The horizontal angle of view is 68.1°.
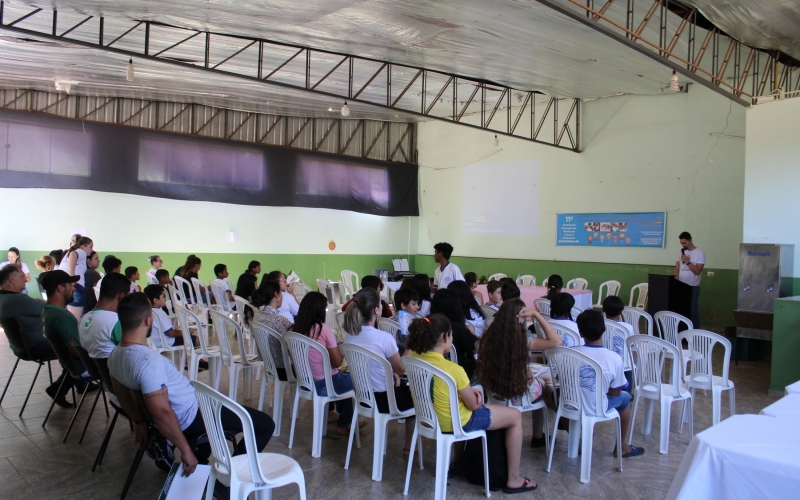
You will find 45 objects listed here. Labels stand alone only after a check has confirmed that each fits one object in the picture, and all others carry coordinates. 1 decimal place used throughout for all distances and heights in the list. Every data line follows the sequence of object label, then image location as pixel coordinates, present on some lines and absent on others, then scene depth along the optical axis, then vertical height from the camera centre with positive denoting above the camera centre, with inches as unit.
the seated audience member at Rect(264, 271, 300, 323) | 222.4 -26.3
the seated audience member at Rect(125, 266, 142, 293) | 286.0 -20.0
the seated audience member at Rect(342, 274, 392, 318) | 229.8 -17.1
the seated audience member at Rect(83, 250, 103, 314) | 302.7 -28.2
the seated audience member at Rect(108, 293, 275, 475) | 109.0 -31.1
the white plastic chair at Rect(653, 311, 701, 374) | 221.4 -27.7
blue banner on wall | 400.2 +14.1
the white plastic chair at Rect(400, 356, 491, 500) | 124.9 -37.8
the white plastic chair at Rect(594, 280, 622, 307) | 386.6 -26.3
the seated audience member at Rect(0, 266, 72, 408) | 189.6 -26.7
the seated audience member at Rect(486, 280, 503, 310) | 239.9 -19.6
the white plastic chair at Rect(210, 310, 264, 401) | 193.0 -40.6
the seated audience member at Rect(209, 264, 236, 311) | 307.1 -25.3
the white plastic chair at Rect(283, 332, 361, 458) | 155.7 -38.1
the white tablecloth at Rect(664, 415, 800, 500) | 72.5 -26.7
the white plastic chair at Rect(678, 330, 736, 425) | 174.6 -37.2
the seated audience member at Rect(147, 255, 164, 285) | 362.0 -18.1
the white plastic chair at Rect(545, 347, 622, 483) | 140.6 -35.9
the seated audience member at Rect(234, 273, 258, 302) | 258.1 -21.5
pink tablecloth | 305.6 -25.3
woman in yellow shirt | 126.6 -34.1
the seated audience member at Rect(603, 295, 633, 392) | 186.1 -18.7
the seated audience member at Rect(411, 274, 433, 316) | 215.8 -17.8
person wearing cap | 166.1 -23.7
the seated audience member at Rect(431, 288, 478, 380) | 161.0 -23.8
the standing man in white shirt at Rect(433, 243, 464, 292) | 276.2 -11.6
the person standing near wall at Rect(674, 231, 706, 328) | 323.3 -6.4
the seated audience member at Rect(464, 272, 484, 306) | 281.7 -17.3
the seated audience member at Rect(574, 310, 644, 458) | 142.6 -29.0
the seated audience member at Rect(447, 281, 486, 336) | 189.2 -20.8
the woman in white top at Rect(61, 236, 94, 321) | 303.4 -16.2
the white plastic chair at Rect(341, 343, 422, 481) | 141.7 -38.0
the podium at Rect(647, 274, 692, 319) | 318.0 -23.6
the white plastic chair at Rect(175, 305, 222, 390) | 204.7 -41.5
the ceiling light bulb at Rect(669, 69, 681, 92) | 281.9 +81.1
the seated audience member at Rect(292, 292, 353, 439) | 159.0 -26.3
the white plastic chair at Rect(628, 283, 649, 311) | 368.2 -28.9
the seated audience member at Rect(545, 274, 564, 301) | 279.4 -17.1
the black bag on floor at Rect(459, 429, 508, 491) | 136.2 -50.4
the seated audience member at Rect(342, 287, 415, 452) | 147.9 -26.6
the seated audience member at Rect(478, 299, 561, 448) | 138.1 -25.8
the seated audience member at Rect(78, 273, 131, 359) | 146.6 -23.7
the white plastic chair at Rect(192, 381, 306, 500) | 99.9 -41.6
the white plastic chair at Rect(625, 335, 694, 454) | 162.6 -38.2
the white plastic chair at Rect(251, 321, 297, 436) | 171.2 -38.0
